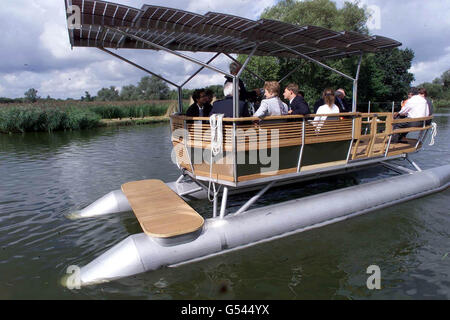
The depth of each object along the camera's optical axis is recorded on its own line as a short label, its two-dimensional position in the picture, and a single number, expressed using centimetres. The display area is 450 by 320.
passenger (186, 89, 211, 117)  644
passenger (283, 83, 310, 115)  565
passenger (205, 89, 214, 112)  659
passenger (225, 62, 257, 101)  625
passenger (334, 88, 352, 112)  739
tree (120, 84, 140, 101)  8756
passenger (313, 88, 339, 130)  649
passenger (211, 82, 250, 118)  530
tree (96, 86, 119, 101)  8425
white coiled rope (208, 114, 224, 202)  490
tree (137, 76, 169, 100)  8473
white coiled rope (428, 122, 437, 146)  836
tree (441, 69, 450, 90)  8690
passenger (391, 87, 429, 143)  814
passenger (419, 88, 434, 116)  832
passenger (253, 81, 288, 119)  537
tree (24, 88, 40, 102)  5721
